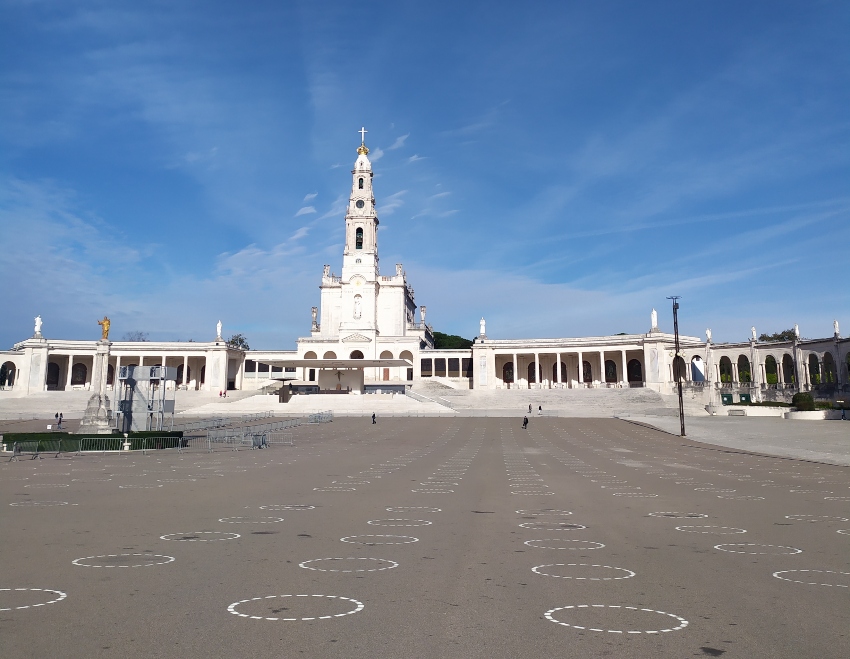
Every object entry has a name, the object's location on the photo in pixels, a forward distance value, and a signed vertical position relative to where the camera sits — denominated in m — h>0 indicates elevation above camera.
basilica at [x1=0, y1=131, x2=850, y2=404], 80.81 +5.94
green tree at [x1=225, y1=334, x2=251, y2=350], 141.00 +13.51
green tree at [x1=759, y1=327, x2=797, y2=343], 111.85 +10.90
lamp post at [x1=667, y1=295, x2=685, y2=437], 44.53 +5.82
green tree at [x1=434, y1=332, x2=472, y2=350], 147.27 +13.44
